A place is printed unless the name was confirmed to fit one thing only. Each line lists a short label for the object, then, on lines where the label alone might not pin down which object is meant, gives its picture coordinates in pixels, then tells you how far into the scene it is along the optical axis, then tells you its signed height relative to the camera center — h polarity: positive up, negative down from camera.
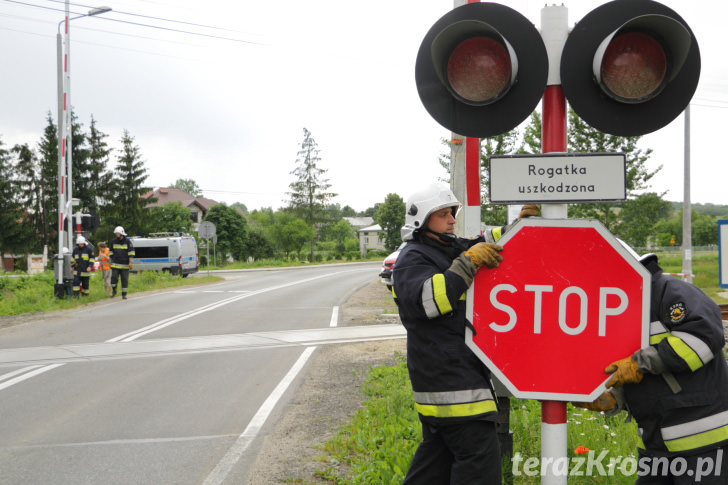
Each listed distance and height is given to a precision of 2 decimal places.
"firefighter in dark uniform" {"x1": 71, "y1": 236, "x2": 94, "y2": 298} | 17.33 -0.40
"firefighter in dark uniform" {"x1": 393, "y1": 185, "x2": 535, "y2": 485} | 2.57 -0.57
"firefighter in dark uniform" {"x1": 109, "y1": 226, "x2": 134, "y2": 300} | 17.09 -0.18
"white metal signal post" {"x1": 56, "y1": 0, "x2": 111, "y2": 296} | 15.92 +4.01
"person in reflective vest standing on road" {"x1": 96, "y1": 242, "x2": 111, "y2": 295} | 20.17 -0.53
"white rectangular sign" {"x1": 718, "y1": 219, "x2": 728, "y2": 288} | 7.17 -0.07
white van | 32.91 -0.20
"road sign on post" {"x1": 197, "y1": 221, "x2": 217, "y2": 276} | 32.00 +1.20
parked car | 14.30 -0.51
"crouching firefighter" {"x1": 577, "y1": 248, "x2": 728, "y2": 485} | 2.29 -0.59
